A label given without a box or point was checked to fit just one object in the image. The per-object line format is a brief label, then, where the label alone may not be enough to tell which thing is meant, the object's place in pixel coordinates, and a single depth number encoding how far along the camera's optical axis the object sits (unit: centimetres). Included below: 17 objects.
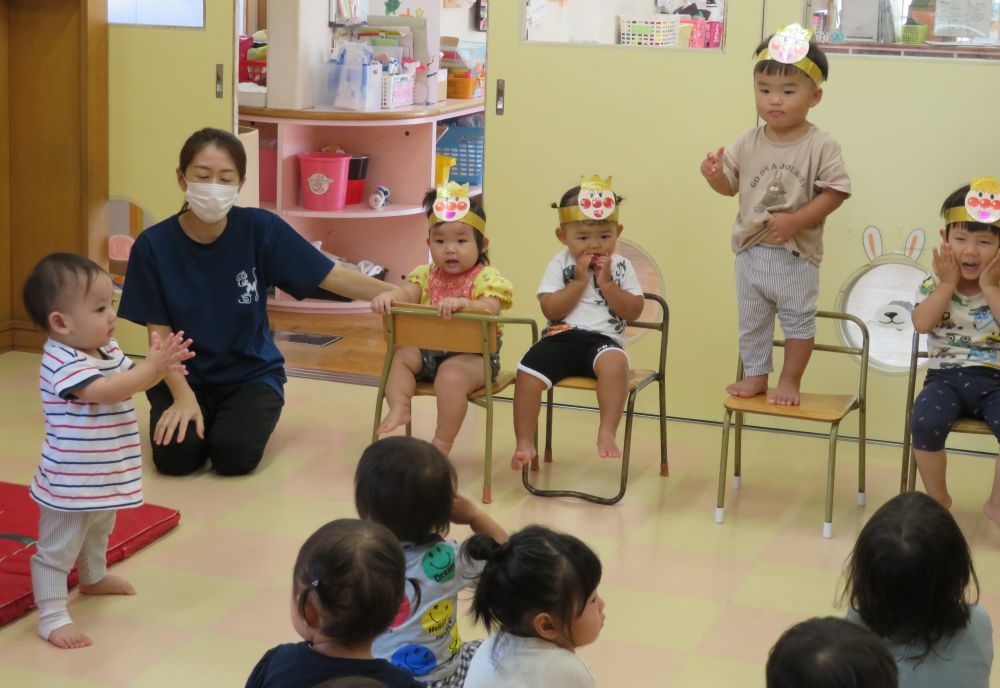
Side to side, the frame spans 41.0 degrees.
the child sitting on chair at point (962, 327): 384
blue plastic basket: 780
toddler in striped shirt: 300
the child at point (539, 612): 204
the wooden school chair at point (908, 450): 403
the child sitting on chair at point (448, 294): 420
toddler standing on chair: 405
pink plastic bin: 655
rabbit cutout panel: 468
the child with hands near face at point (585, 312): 413
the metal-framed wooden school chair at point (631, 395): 414
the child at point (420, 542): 239
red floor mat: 323
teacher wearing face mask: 417
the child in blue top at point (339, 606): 195
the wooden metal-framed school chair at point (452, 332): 407
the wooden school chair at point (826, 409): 390
